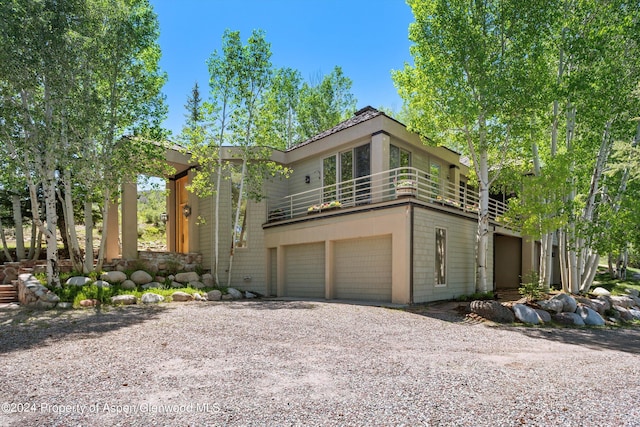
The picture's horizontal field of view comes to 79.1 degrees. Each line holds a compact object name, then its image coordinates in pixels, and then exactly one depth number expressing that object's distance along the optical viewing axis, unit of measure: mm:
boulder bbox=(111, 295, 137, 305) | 10322
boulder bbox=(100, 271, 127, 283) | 11984
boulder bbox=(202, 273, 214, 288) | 14117
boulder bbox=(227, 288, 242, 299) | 13080
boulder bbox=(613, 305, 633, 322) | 10125
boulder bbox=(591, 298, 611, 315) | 10116
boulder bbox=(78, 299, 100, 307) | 9773
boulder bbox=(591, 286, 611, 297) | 11970
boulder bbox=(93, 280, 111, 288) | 11219
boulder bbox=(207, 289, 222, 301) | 12250
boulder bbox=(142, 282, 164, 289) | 12318
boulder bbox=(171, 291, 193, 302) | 11461
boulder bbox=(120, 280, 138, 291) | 11878
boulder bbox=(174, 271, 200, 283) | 13703
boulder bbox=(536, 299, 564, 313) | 9305
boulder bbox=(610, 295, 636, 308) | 11153
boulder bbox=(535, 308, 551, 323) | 8953
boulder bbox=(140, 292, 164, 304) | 10758
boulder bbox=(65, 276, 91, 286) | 11114
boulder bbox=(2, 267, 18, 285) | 12055
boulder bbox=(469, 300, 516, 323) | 8828
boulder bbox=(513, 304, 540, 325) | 8781
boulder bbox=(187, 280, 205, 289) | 13300
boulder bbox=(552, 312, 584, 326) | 8898
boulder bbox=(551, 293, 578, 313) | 9391
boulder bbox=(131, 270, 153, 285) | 12624
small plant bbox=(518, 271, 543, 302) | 10312
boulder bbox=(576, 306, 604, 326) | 9039
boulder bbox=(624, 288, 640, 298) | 14834
